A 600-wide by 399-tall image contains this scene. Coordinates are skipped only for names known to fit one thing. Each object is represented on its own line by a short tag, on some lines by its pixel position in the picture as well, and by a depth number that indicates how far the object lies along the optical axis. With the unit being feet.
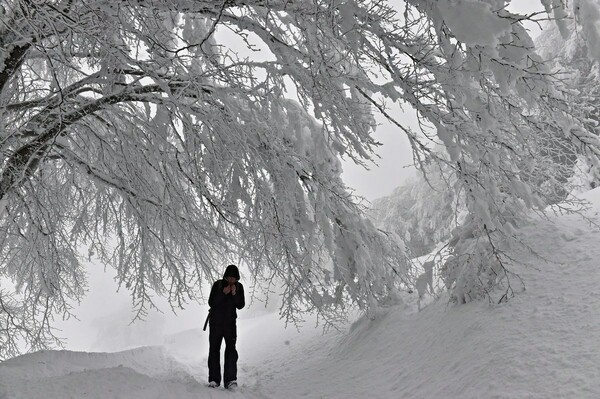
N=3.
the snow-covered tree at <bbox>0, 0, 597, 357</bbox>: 11.62
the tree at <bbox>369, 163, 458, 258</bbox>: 77.46
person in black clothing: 17.72
